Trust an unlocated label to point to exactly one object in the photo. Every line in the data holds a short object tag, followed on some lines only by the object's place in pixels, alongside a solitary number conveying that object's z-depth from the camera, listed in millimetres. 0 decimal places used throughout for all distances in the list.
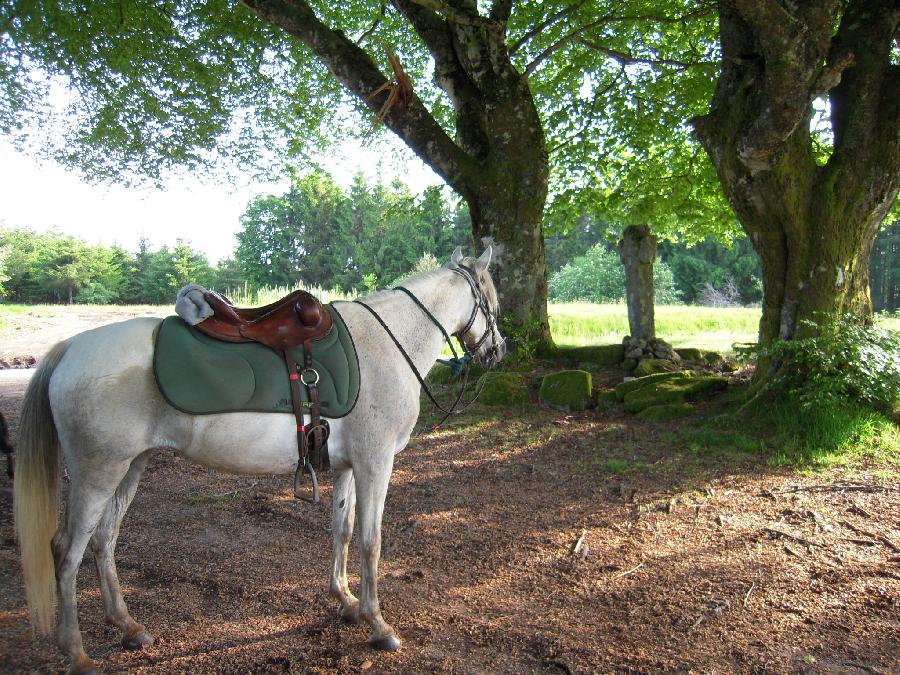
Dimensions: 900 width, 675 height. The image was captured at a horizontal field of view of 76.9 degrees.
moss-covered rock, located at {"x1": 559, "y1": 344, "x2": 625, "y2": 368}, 9492
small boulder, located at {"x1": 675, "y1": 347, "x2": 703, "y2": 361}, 9945
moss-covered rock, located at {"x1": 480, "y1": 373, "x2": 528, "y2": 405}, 8375
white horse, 2770
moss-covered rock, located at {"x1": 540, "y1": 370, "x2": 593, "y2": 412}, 8047
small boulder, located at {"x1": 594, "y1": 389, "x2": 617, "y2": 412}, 7927
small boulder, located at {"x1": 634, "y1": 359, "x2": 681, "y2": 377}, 8789
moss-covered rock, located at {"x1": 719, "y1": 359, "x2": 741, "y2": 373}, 9347
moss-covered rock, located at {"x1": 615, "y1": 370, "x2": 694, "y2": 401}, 8023
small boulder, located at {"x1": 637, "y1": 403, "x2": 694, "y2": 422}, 7293
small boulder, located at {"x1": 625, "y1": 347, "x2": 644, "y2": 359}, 9367
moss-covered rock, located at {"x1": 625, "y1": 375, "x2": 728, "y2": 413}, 7598
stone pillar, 10438
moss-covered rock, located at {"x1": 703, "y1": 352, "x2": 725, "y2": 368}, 9666
